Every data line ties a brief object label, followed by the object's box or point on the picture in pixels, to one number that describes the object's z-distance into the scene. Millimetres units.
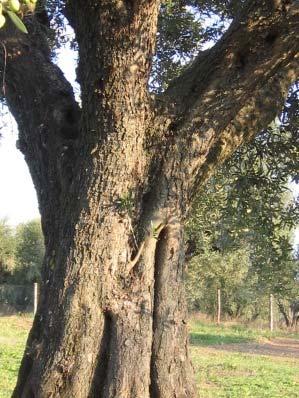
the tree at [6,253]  36656
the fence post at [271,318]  27969
